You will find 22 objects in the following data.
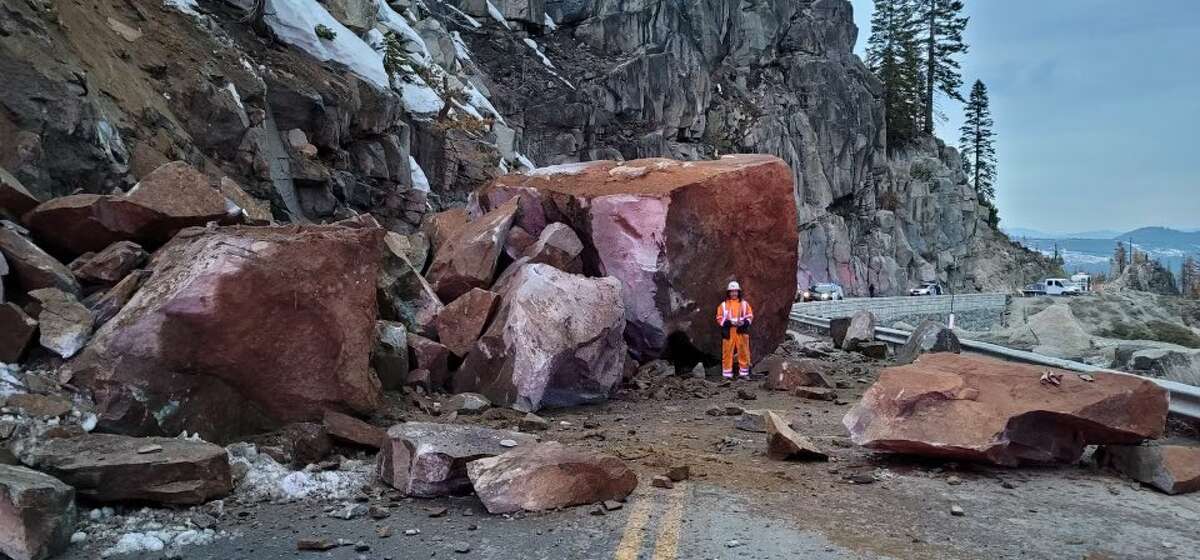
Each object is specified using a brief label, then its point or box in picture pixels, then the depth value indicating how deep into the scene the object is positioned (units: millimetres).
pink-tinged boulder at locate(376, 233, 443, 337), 8391
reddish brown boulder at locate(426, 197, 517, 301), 9625
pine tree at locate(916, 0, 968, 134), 63438
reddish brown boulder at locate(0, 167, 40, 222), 5910
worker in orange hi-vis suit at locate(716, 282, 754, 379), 10656
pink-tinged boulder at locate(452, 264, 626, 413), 7691
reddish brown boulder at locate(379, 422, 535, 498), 4594
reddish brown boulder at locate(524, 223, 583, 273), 9789
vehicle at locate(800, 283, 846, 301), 38872
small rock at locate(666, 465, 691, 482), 5145
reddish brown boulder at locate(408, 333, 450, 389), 7732
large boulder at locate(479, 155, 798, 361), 10359
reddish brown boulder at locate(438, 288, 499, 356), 8311
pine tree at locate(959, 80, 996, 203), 71375
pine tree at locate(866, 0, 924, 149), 59656
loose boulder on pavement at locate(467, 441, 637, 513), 4383
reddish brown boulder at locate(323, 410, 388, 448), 5555
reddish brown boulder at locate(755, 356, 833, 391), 9445
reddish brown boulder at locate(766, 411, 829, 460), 5699
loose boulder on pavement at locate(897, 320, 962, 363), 10742
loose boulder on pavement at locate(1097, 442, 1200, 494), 4793
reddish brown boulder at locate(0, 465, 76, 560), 3311
